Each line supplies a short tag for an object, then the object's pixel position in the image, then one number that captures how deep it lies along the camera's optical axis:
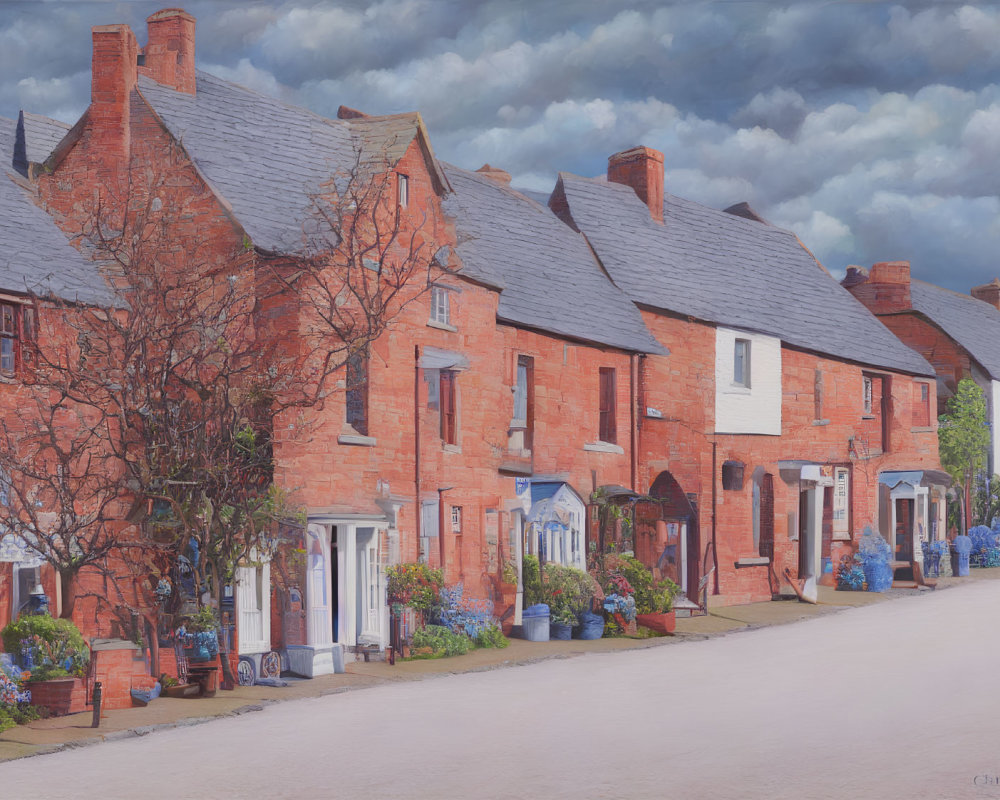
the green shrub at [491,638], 23.93
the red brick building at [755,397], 32.25
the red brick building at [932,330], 46.56
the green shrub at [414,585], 22.41
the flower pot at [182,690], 18.05
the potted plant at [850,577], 35.97
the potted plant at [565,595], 25.33
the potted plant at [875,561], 35.75
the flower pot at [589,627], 25.34
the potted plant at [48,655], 16.59
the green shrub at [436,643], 22.48
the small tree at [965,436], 45.44
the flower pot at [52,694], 16.56
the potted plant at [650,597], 26.27
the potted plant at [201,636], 18.61
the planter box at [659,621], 26.22
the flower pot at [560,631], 25.25
